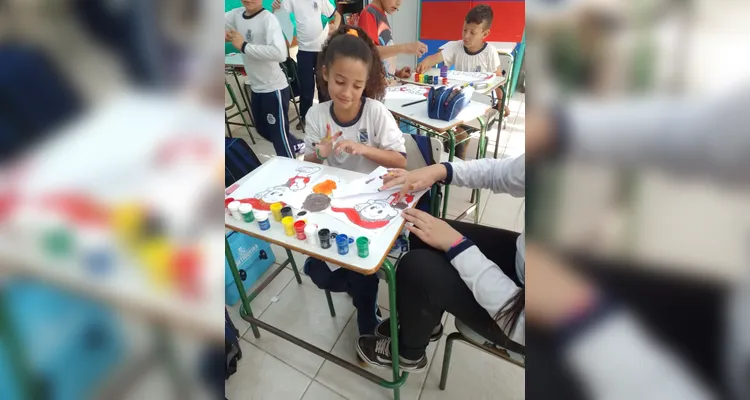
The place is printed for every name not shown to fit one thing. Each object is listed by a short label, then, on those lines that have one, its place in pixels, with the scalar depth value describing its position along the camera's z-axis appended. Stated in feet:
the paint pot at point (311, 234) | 3.30
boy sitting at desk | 9.08
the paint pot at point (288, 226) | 3.43
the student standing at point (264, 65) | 7.85
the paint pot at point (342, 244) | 3.14
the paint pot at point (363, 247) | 3.10
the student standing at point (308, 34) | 9.75
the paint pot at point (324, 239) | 3.24
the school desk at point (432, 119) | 6.25
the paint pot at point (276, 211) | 3.64
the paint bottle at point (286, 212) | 3.64
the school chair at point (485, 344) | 3.18
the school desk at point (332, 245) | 3.15
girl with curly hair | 4.88
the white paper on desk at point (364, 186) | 4.06
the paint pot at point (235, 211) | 3.69
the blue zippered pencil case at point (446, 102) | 6.35
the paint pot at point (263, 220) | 3.53
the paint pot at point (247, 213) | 3.64
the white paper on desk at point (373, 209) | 3.57
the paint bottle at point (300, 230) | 3.38
